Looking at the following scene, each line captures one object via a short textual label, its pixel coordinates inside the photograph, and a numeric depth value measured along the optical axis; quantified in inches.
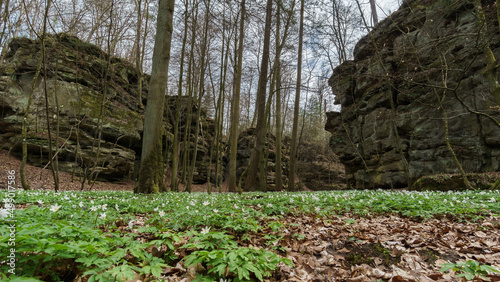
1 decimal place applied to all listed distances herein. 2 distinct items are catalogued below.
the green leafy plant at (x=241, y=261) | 59.1
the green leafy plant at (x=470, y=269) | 64.4
